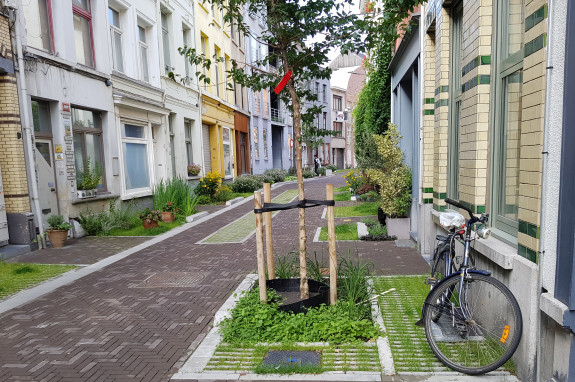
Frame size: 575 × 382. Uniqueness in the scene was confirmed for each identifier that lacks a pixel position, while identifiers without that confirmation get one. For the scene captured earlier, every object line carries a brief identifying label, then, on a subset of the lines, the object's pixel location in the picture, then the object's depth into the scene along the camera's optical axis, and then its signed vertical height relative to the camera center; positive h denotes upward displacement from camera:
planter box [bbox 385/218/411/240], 8.28 -1.55
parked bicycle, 3.27 -1.45
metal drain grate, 3.53 -1.82
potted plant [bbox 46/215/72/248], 8.67 -1.46
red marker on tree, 4.20 +0.78
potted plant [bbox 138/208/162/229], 10.68 -1.55
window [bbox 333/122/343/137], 52.04 +3.75
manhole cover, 6.00 -1.87
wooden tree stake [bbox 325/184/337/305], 4.11 -1.00
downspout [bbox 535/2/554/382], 2.76 -0.26
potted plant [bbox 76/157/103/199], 10.13 -0.46
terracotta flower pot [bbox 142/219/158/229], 10.70 -1.70
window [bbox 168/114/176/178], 15.40 +0.69
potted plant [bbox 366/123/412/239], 8.27 -0.78
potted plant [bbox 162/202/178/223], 11.73 -1.56
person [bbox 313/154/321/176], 34.50 -0.99
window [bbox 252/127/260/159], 25.99 +0.85
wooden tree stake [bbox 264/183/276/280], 4.37 -0.94
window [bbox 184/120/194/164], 17.02 +0.75
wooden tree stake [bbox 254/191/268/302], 4.20 -0.97
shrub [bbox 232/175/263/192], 19.67 -1.36
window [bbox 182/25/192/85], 16.88 +5.29
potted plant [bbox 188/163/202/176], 16.55 -0.44
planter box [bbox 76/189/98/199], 9.89 -0.78
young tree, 4.23 +1.29
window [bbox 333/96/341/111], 52.28 +6.73
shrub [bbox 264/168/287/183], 25.59 -1.20
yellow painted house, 18.28 +2.50
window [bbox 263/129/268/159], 28.49 +1.15
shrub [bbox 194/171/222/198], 15.88 -1.08
